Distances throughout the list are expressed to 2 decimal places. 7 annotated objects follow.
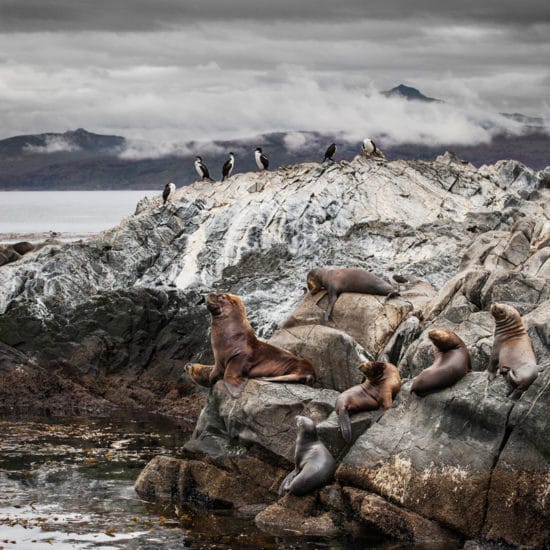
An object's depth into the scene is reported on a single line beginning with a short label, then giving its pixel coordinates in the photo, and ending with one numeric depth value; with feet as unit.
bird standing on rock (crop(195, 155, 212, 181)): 129.76
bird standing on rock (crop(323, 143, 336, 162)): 122.97
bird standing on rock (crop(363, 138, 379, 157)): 123.57
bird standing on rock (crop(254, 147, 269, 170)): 128.24
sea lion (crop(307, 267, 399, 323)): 69.00
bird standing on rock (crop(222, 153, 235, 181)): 128.68
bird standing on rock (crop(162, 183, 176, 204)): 120.06
